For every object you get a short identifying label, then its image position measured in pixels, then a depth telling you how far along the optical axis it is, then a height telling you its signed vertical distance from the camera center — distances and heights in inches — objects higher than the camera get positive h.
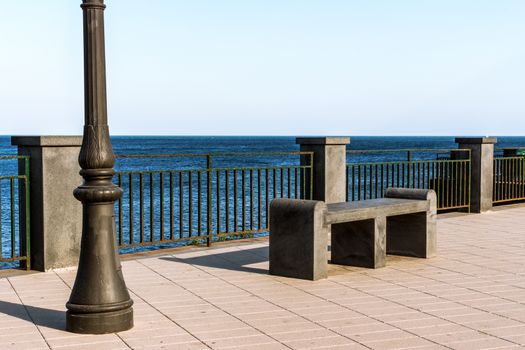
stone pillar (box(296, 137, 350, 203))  429.1 -15.5
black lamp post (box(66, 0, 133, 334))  215.0 -22.3
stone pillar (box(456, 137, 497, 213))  536.1 -24.8
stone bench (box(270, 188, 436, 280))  292.4 -41.1
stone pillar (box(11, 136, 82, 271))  307.6 -26.0
